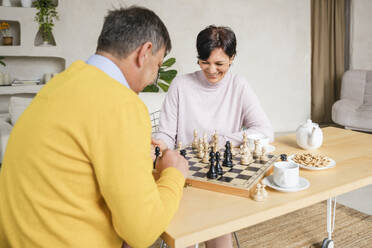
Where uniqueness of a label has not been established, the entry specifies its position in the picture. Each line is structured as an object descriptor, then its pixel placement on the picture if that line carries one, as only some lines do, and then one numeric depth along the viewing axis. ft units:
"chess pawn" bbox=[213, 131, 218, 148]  5.10
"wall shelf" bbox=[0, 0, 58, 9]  12.64
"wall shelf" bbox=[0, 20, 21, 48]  12.71
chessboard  3.59
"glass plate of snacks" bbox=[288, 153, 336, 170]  4.34
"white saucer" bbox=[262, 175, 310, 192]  3.62
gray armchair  15.70
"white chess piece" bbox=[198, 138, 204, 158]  4.77
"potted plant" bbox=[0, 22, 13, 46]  11.93
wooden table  2.90
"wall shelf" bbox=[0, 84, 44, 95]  11.93
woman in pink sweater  6.32
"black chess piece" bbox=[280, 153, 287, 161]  4.36
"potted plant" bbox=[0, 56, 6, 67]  12.27
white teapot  5.22
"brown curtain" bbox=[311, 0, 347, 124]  18.63
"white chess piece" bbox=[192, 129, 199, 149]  5.31
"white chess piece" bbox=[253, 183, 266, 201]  3.44
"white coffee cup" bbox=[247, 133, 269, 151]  4.99
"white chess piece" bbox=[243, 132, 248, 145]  4.82
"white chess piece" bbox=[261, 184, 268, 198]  3.48
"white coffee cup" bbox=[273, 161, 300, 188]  3.66
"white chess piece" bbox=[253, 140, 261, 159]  4.61
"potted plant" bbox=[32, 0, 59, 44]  12.07
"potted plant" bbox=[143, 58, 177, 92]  14.19
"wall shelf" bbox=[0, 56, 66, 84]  12.82
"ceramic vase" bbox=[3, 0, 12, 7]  12.00
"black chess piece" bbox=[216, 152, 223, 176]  3.96
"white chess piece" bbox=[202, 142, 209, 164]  4.52
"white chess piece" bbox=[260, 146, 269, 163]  4.44
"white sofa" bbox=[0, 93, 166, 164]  9.33
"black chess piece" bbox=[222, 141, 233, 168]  4.28
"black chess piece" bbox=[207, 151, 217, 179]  3.83
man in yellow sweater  2.51
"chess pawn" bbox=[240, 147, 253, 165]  4.36
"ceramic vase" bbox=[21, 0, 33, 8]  12.15
